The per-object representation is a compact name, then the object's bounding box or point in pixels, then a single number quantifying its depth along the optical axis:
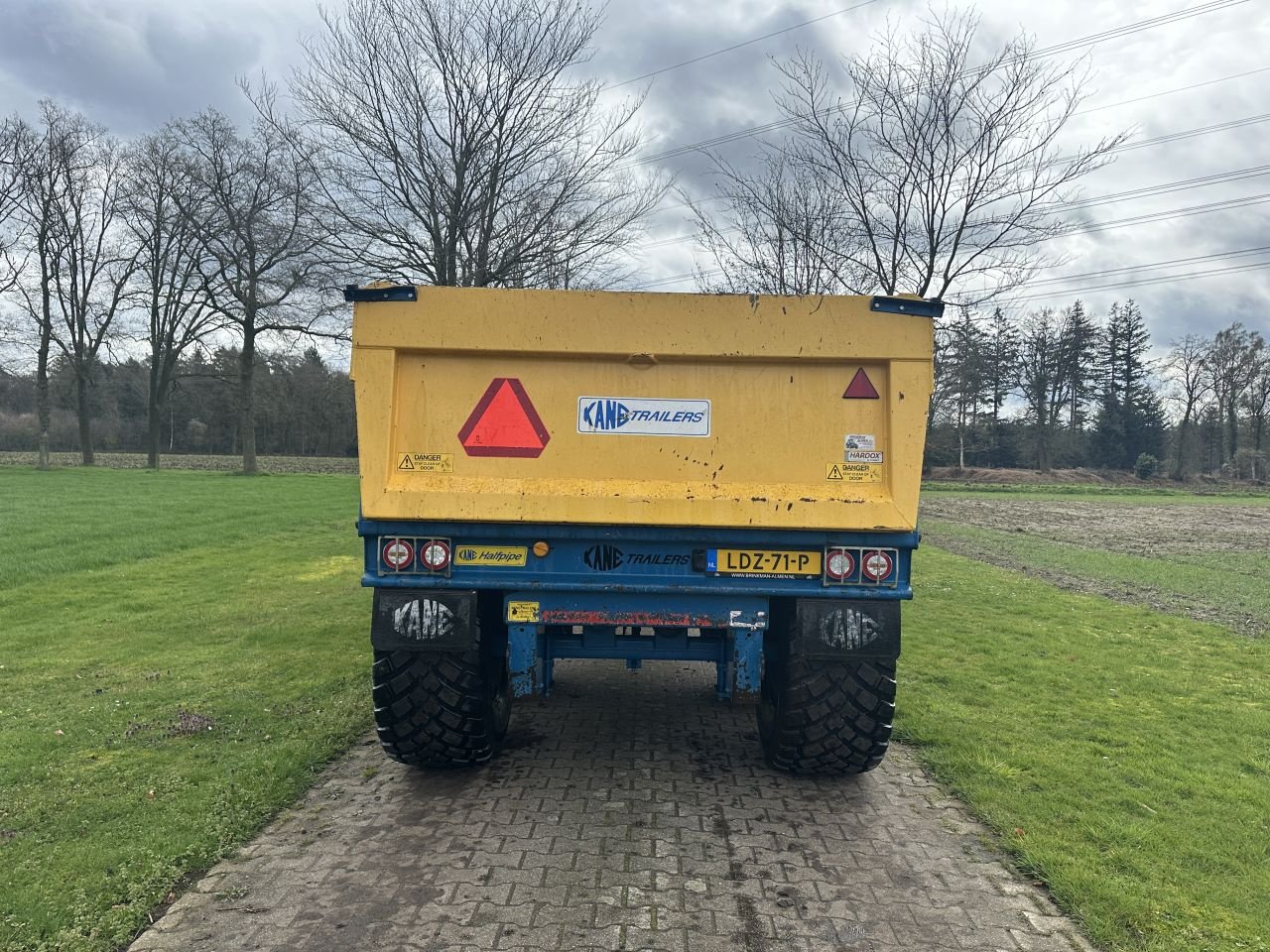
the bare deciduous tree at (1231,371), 55.19
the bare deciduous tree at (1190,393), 57.81
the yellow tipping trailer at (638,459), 3.49
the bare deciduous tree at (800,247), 11.73
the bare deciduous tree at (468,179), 13.55
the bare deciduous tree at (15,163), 32.19
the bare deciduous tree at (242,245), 30.28
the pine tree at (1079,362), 63.10
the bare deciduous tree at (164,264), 32.84
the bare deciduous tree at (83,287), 34.50
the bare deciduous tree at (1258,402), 56.09
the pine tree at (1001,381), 55.91
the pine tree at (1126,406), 62.94
